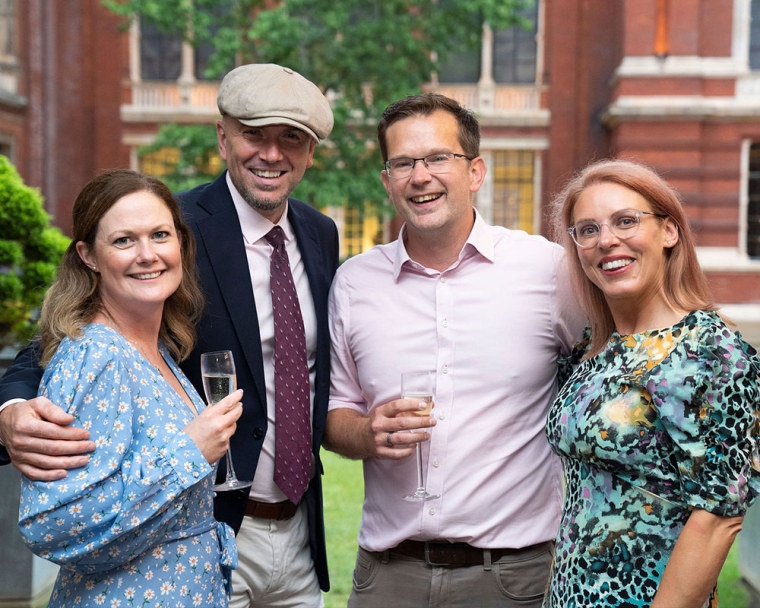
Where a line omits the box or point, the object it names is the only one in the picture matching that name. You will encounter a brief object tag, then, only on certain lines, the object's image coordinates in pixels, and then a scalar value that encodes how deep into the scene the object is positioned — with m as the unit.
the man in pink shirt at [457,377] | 2.76
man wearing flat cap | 2.90
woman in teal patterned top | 2.01
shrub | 6.08
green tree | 14.16
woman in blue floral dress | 2.06
